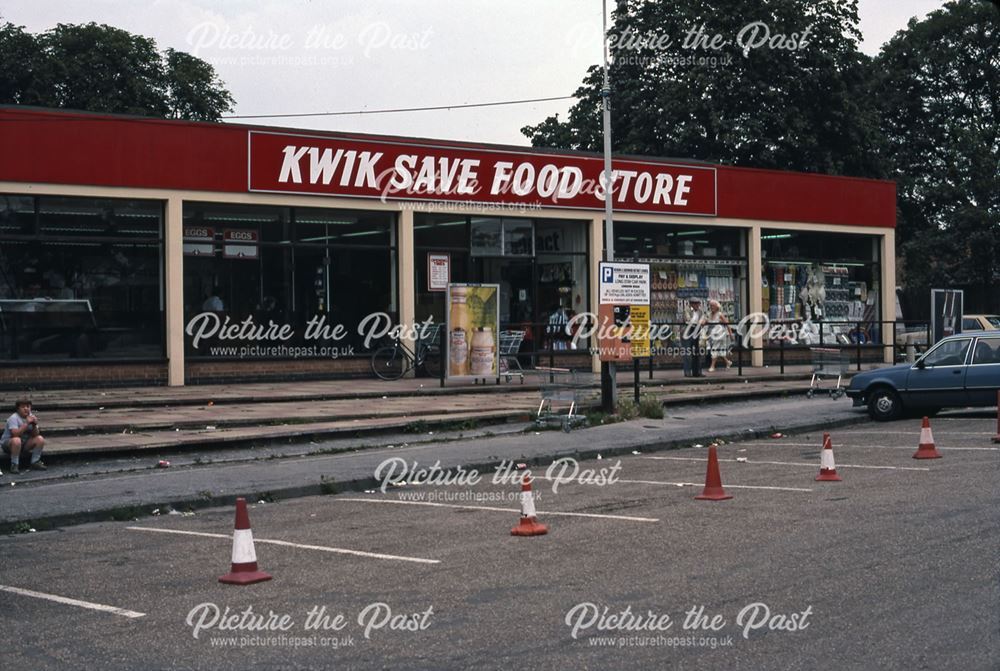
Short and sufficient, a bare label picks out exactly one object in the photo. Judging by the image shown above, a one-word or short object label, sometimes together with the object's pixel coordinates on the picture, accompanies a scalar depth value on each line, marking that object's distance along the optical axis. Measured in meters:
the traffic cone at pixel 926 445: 14.89
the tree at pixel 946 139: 51.25
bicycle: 26.50
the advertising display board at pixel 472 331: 23.69
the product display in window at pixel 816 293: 33.91
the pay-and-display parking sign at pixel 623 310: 20.31
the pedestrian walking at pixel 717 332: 29.28
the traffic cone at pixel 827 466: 13.15
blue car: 19.69
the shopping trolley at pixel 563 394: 19.59
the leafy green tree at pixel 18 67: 48.41
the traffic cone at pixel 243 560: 8.55
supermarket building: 23.16
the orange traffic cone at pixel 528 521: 10.28
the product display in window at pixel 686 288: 31.70
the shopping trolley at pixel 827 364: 25.41
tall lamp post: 20.58
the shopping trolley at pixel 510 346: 26.45
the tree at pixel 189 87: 54.97
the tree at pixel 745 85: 45.38
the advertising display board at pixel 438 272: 27.69
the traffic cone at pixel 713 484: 12.06
